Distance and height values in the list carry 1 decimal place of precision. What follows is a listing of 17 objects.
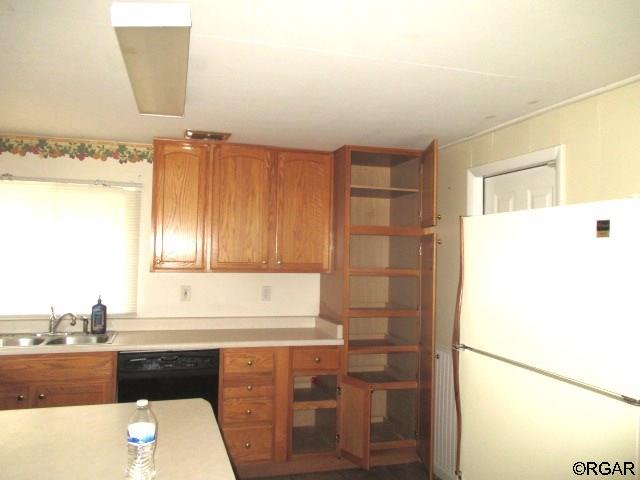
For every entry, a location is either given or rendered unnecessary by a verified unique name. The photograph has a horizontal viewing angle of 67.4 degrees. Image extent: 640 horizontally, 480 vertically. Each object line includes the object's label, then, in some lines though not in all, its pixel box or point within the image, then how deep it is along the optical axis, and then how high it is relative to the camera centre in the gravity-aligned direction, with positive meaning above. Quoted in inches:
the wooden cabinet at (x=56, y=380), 109.0 -29.1
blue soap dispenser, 127.9 -17.1
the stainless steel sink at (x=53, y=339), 121.8 -21.9
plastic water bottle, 52.4 -22.6
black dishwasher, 115.0 -29.0
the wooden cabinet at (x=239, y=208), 128.8 +13.8
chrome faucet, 125.8 -17.5
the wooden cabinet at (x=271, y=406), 121.6 -38.4
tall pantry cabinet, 120.3 -11.5
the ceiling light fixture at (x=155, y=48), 48.3 +23.8
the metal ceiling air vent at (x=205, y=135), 120.6 +31.3
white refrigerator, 55.1 -11.0
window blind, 127.5 +2.1
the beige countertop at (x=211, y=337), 113.7 -21.2
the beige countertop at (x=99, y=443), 53.8 -24.0
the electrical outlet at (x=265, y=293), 145.6 -10.7
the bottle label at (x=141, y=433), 52.4 -19.4
